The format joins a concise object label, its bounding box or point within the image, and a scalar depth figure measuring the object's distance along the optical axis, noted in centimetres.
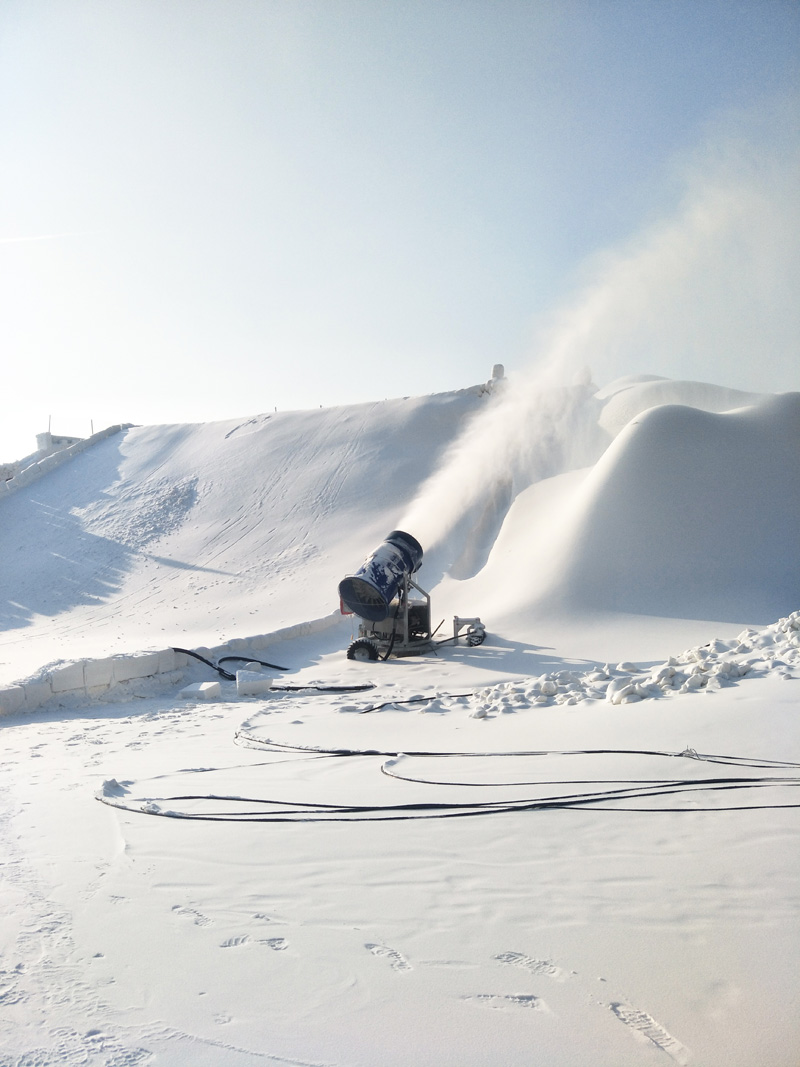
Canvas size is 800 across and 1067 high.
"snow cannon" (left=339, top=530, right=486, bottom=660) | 1066
